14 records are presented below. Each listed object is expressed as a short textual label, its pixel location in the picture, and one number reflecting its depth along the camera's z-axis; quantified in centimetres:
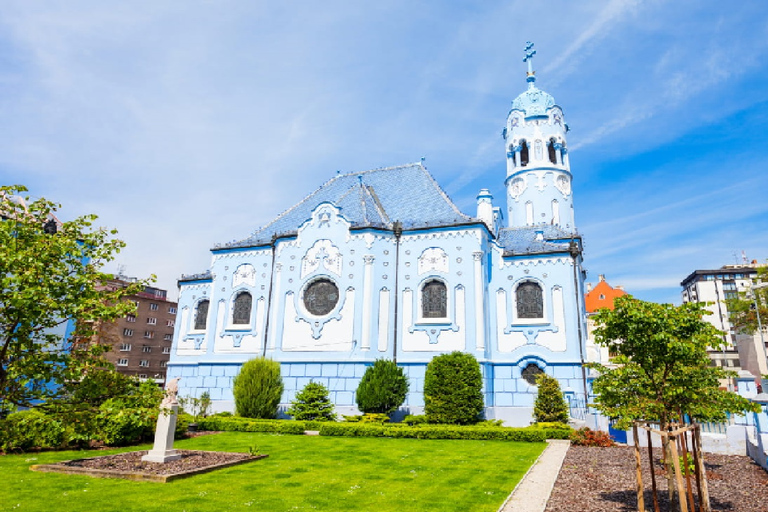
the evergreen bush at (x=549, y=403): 2136
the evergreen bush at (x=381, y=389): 2223
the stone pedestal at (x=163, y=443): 1284
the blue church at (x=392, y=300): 2448
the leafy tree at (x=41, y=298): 646
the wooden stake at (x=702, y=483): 795
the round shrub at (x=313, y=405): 2286
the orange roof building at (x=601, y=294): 5162
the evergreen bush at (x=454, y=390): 2136
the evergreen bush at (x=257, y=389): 2312
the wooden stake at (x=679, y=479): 739
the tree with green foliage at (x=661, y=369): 804
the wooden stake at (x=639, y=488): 794
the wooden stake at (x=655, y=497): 800
